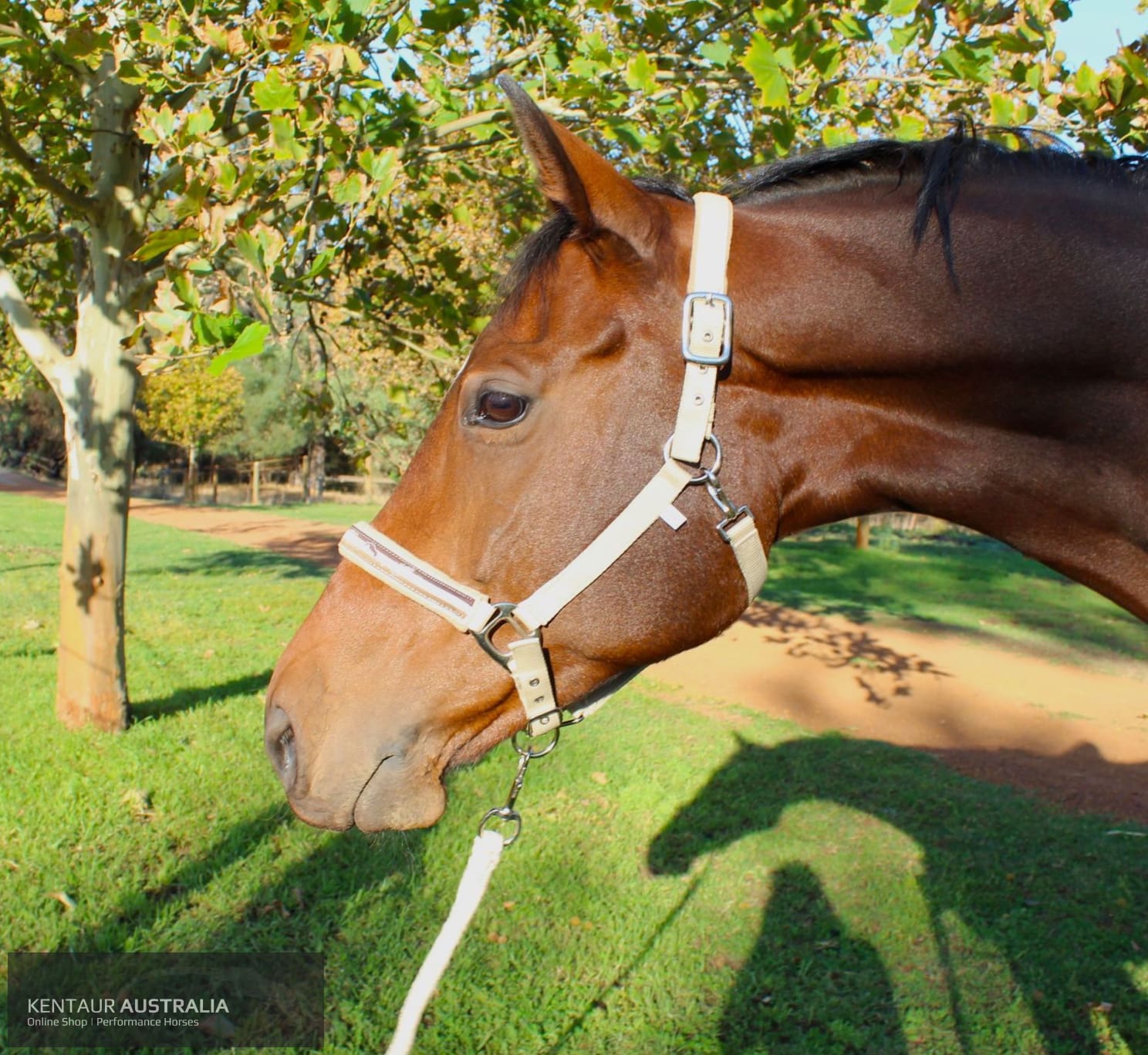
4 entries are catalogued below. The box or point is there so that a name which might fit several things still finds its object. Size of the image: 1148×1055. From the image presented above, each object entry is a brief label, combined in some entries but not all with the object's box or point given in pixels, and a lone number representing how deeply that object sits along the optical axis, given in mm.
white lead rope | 1624
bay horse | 1581
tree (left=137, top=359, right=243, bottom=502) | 23703
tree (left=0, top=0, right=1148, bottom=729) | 3271
